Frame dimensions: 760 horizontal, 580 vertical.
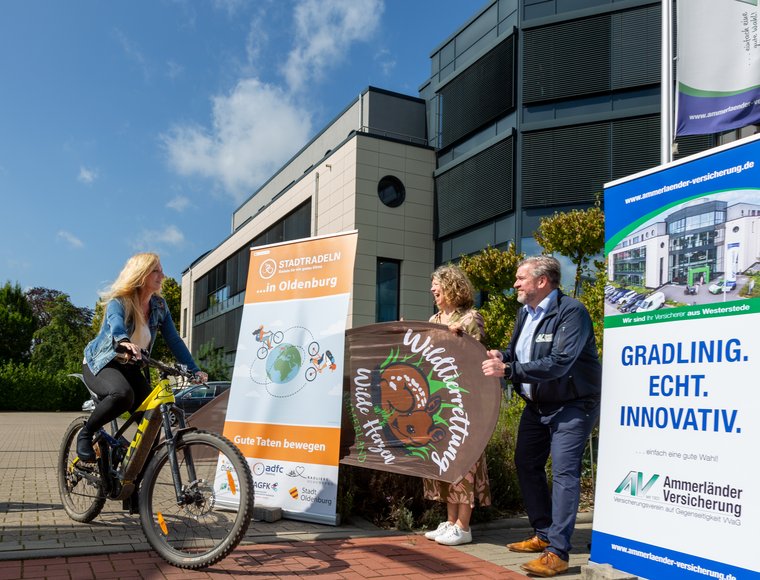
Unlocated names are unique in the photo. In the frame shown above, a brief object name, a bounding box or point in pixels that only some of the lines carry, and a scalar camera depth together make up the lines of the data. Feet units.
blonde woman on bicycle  14.69
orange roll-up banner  17.62
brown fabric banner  15.60
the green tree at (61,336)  170.60
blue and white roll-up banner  10.31
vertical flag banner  20.74
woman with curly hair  15.84
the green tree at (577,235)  51.03
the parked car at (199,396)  60.44
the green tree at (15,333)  187.01
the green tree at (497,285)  55.88
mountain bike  12.46
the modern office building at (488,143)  75.46
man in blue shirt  13.62
